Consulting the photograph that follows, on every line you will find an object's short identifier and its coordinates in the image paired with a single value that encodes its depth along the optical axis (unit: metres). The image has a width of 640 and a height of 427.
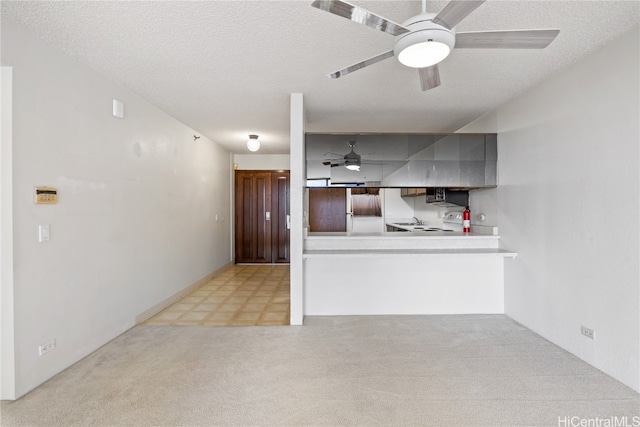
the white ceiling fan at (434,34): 1.53
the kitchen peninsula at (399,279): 3.78
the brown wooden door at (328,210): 7.73
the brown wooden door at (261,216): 7.12
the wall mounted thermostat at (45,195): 2.24
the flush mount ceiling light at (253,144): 5.17
